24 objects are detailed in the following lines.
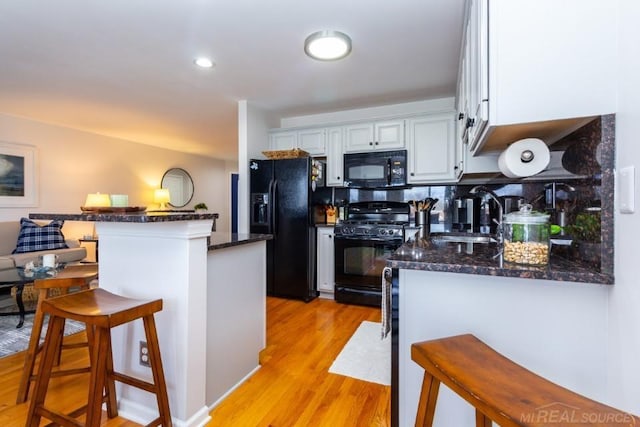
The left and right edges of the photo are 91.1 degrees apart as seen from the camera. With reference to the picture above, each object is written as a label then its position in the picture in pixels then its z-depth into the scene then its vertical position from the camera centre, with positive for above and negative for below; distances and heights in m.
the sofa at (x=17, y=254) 3.52 -0.50
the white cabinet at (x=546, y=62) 0.95 +0.47
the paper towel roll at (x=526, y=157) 1.18 +0.21
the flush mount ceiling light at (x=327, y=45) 2.18 +1.21
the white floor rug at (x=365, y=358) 2.00 -1.03
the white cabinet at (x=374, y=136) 3.46 +0.85
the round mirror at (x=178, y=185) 6.43 +0.54
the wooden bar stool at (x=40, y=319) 1.71 -0.60
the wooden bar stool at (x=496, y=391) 0.59 -0.39
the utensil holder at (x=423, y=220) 3.22 -0.09
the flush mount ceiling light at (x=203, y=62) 2.59 +1.26
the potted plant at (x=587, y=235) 1.01 -0.08
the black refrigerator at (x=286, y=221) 3.54 -0.11
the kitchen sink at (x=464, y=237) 2.20 -0.19
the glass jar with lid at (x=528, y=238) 1.09 -0.09
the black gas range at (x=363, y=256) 3.27 -0.48
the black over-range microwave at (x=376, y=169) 3.46 +0.48
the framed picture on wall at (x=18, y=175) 4.05 +0.47
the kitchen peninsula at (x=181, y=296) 1.45 -0.43
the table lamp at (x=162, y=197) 5.95 +0.27
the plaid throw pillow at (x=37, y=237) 3.82 -0.33
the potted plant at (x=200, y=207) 6.83 +0.09
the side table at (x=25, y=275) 1.95 -0.58
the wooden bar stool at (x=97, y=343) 1.16 -0.53
